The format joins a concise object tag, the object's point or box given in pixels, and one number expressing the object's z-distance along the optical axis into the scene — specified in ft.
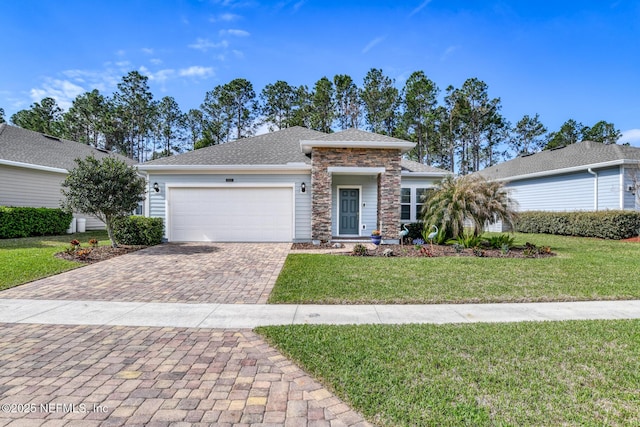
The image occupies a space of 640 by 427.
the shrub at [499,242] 33.32
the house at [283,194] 38.34
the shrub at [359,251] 30.22
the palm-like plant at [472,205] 32.78
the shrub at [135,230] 36.56
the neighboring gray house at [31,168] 43.68
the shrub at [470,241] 33.96
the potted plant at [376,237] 37.14
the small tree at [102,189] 31.27
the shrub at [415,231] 42.04
